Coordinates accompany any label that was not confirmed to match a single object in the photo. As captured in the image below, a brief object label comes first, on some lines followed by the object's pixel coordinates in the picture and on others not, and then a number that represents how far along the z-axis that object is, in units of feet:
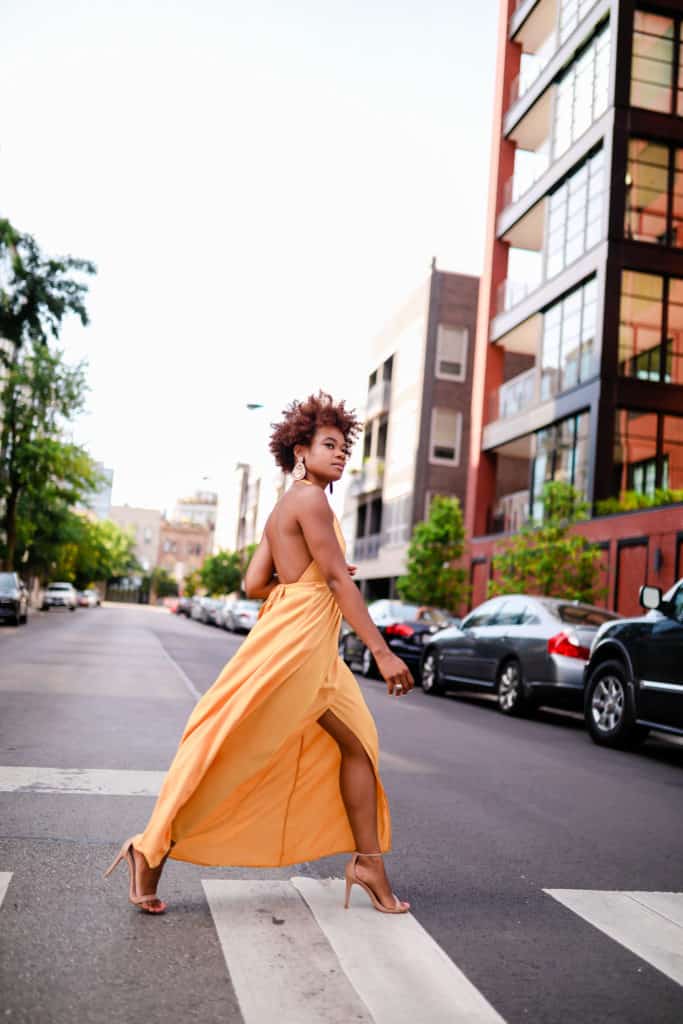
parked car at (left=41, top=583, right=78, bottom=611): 209.46
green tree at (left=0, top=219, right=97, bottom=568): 151.74
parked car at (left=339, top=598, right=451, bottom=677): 63.31
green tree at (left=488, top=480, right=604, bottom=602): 67.62
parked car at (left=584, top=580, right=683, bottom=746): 30.17
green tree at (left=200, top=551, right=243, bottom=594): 264.93
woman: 11.54
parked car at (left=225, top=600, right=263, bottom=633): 134.62
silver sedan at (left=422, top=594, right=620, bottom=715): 41.34
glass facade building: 81.41
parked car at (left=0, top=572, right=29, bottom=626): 98.37
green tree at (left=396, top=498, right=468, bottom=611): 98.32
